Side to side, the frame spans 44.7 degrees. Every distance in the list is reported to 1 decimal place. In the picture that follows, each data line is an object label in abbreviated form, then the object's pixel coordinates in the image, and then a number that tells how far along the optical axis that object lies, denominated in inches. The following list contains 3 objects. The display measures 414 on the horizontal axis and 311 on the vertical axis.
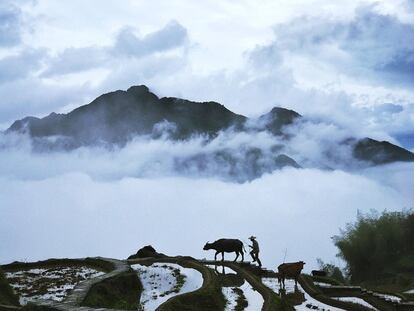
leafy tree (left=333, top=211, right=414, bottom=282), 3041.3
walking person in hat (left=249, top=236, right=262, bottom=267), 1760.6
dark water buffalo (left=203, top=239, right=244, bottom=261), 1904.5
